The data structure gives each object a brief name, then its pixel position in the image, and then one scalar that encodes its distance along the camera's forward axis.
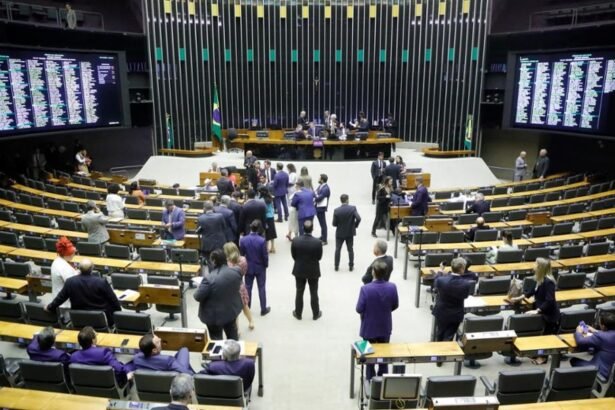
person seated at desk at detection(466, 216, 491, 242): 8.58
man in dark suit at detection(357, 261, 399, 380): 5.11
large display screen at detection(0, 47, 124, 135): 12.98
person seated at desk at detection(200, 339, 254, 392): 4.43
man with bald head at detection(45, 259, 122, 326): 5.46
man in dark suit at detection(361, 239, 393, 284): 5.90
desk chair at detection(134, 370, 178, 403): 4.30
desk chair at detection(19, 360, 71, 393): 4.50
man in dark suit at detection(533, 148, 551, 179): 14.78
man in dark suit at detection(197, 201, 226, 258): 7.64
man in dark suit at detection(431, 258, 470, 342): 5.41
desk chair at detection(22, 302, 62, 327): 5.82
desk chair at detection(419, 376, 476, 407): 4.27
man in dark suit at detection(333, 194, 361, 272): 8.38
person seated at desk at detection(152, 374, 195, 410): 3.51
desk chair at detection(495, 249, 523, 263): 7.52
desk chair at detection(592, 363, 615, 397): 4.70
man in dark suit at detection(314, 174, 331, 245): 9.73
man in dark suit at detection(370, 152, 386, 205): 13.05
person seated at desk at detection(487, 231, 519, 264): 7.56
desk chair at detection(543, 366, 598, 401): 4.48
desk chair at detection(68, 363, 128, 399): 4.43
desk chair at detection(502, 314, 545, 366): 5.66
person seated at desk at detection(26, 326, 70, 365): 4.61
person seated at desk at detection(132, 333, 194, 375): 4.46
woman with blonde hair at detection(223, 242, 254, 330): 5.80
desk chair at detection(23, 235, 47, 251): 8.26
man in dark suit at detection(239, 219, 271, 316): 6.78
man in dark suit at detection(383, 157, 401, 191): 12.33
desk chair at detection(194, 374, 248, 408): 4.25
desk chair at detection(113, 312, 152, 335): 5.56
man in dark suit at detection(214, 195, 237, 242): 7.92
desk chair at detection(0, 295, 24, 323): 6.03
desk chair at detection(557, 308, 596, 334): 5.79
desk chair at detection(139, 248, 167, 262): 7.50
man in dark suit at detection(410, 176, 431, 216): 9.92
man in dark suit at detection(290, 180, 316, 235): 9.30
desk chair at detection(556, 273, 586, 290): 6.89
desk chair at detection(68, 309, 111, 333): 5.46
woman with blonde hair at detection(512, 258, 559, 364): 5.68
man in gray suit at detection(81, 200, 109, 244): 8.05
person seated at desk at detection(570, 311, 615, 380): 4.88
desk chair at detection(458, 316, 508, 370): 5.56
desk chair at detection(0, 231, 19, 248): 8.52
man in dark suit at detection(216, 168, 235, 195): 10.24
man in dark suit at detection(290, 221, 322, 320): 6.62
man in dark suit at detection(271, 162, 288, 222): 11.37
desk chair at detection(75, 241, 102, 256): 7.90
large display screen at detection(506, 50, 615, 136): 13.02
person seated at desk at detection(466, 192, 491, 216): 9.94
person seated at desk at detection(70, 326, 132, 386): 4.54
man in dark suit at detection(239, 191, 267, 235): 8.38
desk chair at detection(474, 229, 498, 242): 8.61
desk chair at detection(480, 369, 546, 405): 4.48
